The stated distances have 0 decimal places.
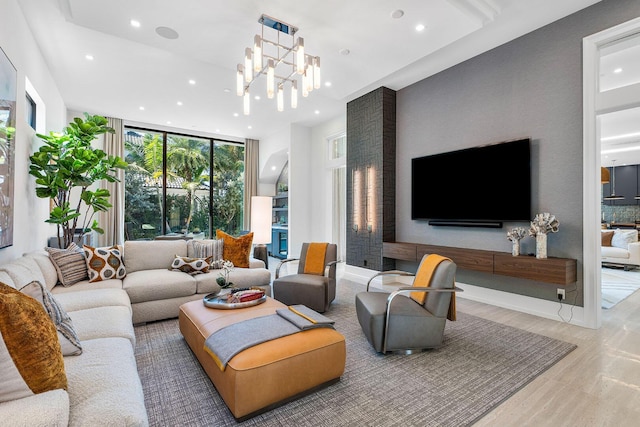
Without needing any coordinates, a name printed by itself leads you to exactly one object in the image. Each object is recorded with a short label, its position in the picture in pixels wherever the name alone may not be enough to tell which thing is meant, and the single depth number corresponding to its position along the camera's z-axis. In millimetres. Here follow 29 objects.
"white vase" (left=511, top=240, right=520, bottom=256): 3572
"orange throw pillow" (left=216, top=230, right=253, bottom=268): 4188
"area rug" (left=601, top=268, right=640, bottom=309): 4098
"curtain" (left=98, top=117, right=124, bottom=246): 6582
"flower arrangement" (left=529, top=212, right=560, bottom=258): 3344
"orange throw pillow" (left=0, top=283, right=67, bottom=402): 1074
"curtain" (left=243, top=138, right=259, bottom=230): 8539
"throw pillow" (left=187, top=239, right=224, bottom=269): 4086
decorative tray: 2568
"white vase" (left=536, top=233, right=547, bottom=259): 3342
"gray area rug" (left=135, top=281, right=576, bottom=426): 1776
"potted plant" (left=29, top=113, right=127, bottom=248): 3631
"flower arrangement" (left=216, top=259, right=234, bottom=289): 2812
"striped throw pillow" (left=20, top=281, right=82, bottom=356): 1611
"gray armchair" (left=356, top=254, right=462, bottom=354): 2488
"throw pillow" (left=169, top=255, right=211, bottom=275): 3828
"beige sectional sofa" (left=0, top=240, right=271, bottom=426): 1098
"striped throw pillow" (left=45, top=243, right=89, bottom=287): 3119
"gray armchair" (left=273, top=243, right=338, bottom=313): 3527
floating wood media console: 3146
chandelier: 2994
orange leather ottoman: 1694
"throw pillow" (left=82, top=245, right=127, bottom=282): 3324
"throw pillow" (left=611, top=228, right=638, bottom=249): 6133
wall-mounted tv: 3736
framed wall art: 2555
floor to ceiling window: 7238
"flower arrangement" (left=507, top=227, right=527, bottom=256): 3582
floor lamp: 4836
